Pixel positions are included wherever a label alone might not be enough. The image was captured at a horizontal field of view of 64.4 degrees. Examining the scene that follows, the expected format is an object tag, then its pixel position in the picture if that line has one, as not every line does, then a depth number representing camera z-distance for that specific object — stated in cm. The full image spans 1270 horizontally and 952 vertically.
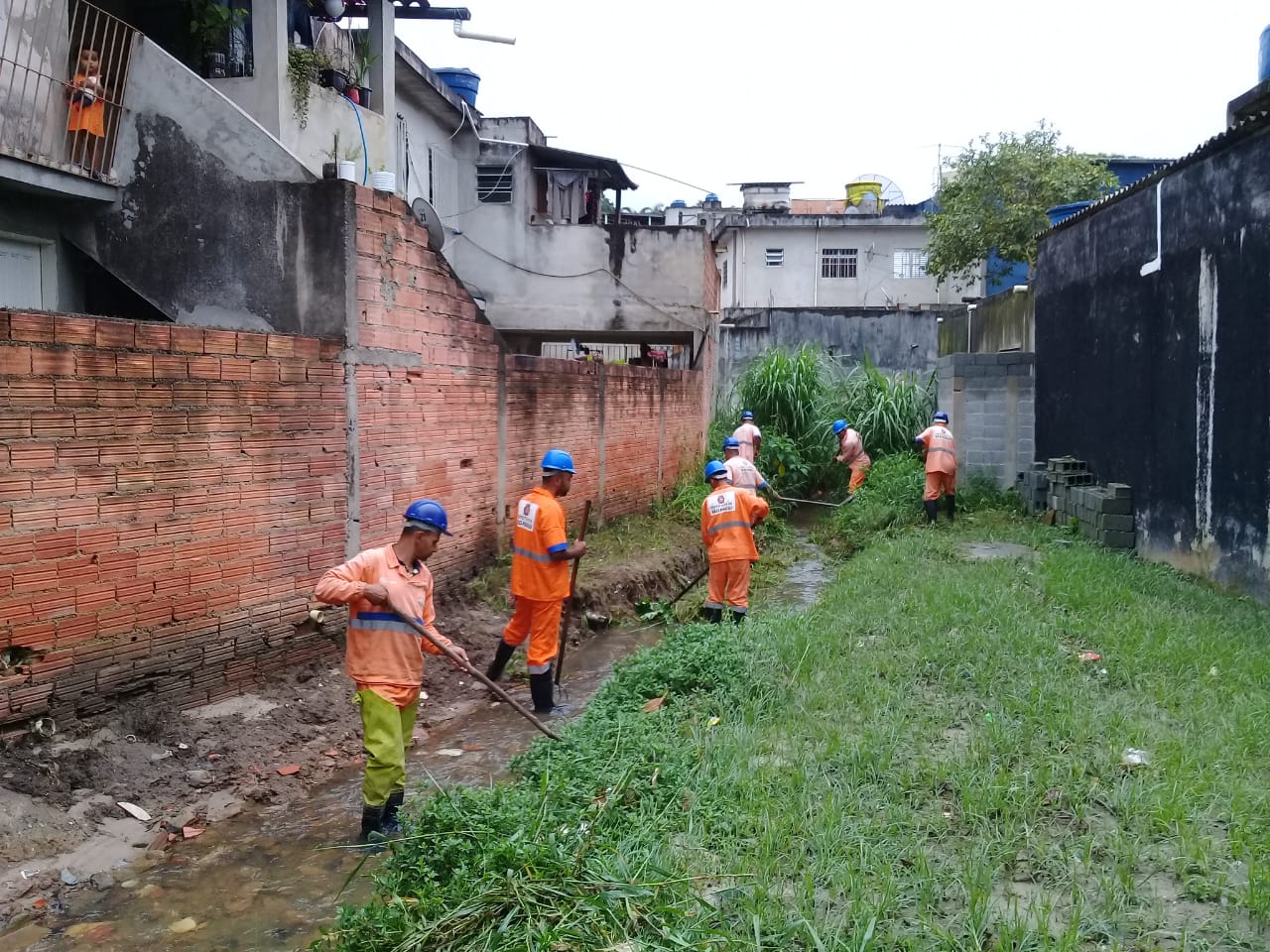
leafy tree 2294
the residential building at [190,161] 763
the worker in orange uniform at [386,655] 487
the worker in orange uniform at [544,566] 693
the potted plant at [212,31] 938
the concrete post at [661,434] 1528
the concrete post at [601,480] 1274
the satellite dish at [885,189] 3422
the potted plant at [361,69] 1086
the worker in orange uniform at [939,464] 1352
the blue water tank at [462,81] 1644
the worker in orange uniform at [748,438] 1540
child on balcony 817
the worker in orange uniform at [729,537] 833
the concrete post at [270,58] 948
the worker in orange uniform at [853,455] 1639
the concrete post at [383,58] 1107
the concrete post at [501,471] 1016
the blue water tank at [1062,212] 1520
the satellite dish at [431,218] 1121
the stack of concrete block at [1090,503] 1088
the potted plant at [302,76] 978
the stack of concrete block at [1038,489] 1341
